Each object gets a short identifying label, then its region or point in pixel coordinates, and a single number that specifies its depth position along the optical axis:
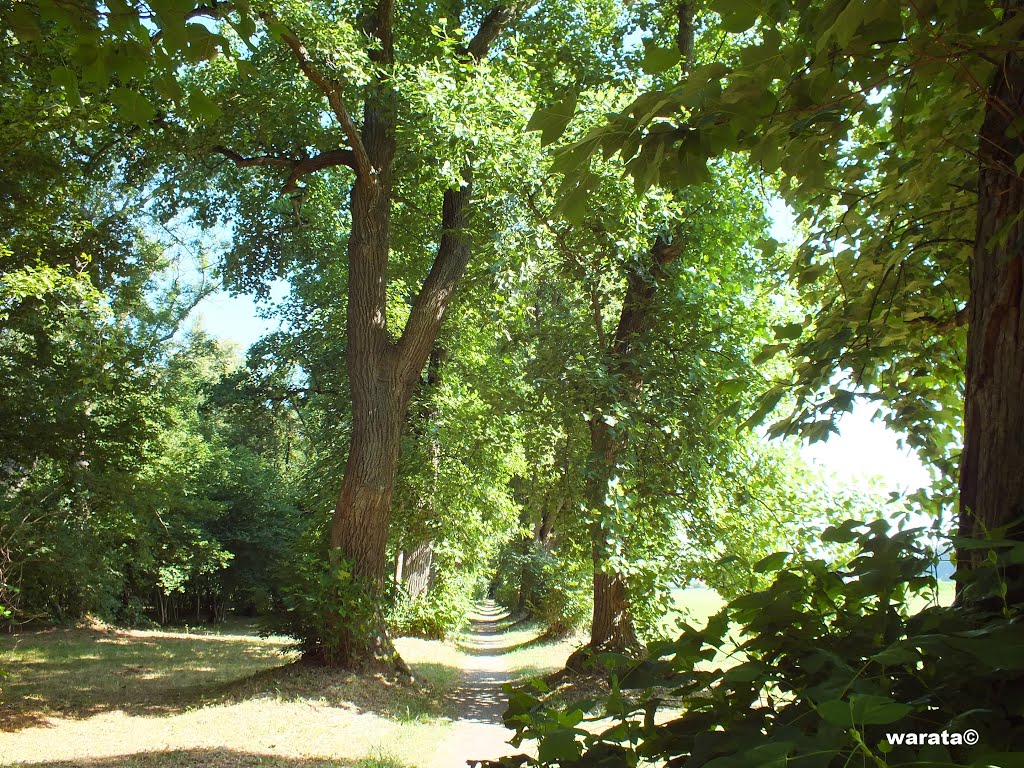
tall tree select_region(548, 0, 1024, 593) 1.59
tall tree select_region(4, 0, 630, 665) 8.52
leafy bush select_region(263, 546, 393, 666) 9.71
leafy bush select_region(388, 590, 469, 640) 18.02
